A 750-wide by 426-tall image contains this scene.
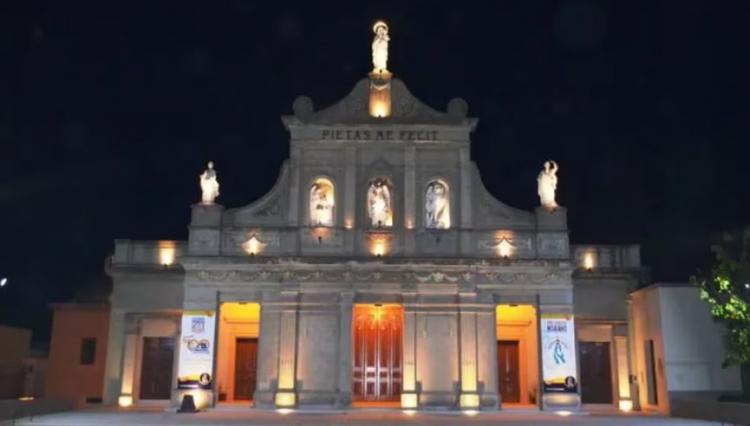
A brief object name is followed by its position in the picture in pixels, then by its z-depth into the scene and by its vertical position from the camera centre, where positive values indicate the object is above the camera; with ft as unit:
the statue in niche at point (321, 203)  105.60 +23.90
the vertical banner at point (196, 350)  99.45 +3.08
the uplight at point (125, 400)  105.09 -3.75
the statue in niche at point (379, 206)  105.50 +23.45
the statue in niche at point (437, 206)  105.70 +23.61
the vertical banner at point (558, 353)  99.45 +3.04
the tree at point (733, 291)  84.58 +9.86
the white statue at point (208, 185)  106.49 +26.39
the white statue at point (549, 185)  106.22 +26.74
